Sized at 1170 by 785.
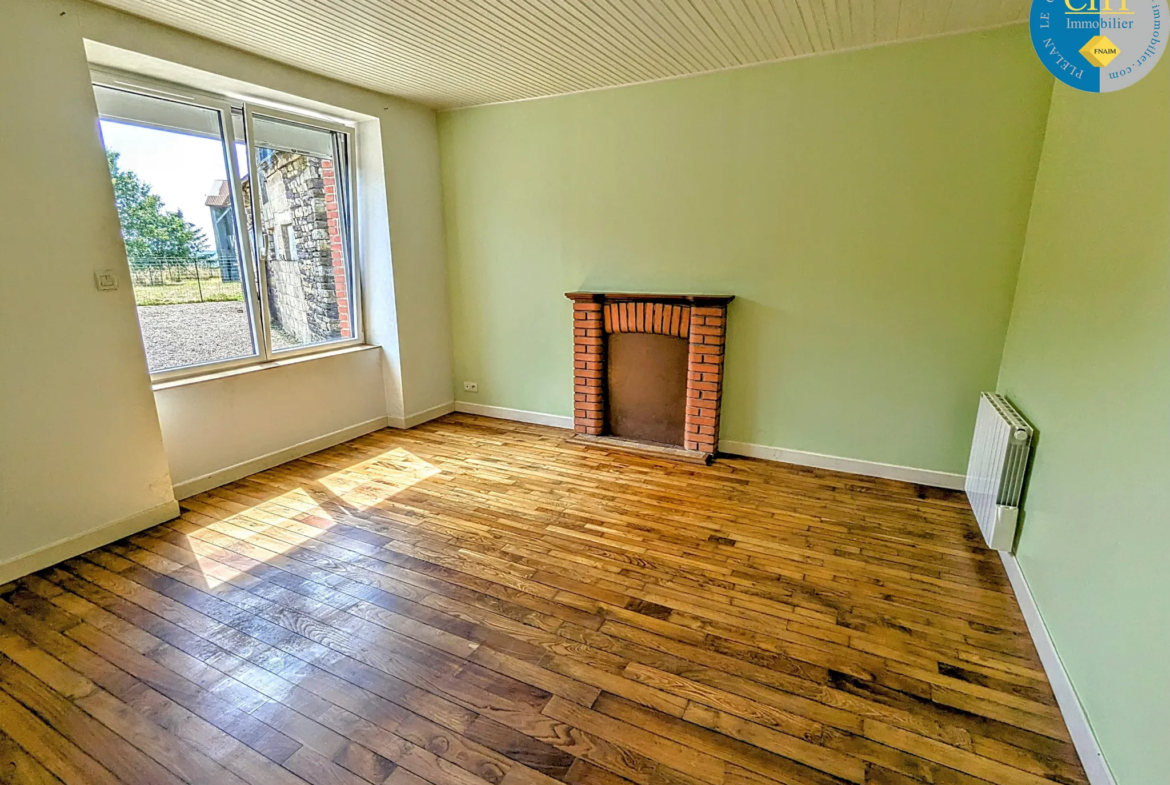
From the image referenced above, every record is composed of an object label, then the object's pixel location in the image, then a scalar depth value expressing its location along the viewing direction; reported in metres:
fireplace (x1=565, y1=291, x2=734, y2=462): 3.89
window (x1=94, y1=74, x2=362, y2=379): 3.09
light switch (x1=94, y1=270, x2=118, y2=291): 2.70
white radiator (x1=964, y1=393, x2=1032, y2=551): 2.41
